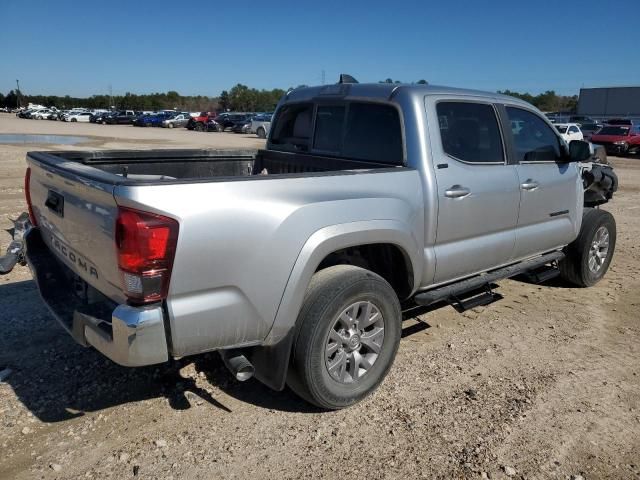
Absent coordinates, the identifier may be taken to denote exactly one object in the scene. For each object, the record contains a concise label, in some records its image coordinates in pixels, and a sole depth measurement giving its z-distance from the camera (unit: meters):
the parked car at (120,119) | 57.50
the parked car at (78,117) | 62.19
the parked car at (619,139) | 27.28
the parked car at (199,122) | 48.52
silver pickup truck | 2.56
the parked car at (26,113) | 70.44
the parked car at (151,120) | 53.86
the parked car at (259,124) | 38.91
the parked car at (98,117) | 59.67
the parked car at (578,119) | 41.28
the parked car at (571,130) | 26.11
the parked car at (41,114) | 68.62
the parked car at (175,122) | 52.62
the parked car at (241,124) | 44.53
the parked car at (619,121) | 32.69
